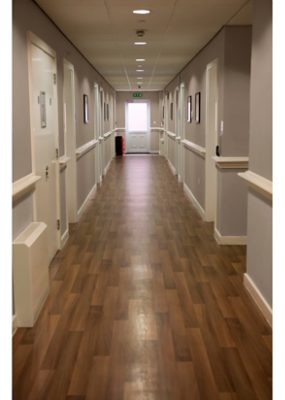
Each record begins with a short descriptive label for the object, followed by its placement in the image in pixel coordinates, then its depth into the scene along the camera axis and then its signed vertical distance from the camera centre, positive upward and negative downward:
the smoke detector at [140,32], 6.73 +1.30
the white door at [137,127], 23.59 +0.19
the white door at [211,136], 8.04 -0.08
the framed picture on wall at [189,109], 10.55 +0.46
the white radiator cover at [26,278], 3.98 -1.13
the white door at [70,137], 7.86 -0.08
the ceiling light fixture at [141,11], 5.52 +1.27
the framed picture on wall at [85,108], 9.59 +0.44
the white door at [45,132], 4.96 +0.00
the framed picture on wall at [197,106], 9.02 +0.43
